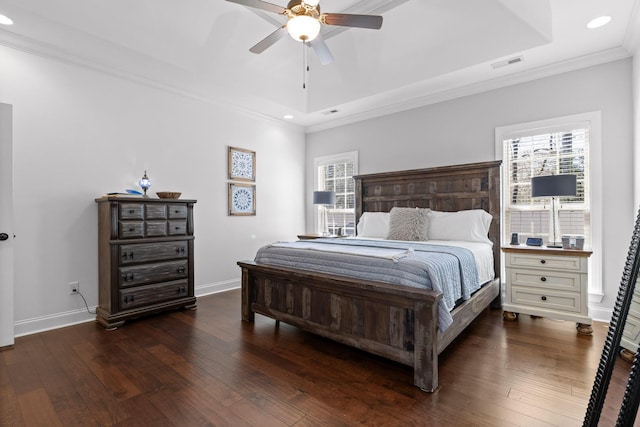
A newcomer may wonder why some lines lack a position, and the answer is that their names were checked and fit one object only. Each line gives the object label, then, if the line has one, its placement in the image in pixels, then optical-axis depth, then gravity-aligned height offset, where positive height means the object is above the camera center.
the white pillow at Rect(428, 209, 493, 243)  3.68 -0.18
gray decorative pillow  3.80 -0.15
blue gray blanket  2.22 -0.41
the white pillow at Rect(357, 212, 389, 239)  4.34 -0.18
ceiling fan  2.20 +1.43
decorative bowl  3.76 +0.22
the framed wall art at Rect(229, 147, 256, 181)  4.88 +0.78
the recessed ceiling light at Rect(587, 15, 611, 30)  2.74 +1.66
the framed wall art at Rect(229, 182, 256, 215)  4.89 +0.23
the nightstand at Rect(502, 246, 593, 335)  2.99 -0.73
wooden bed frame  2.08 -0.74
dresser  3.28 -0.47
